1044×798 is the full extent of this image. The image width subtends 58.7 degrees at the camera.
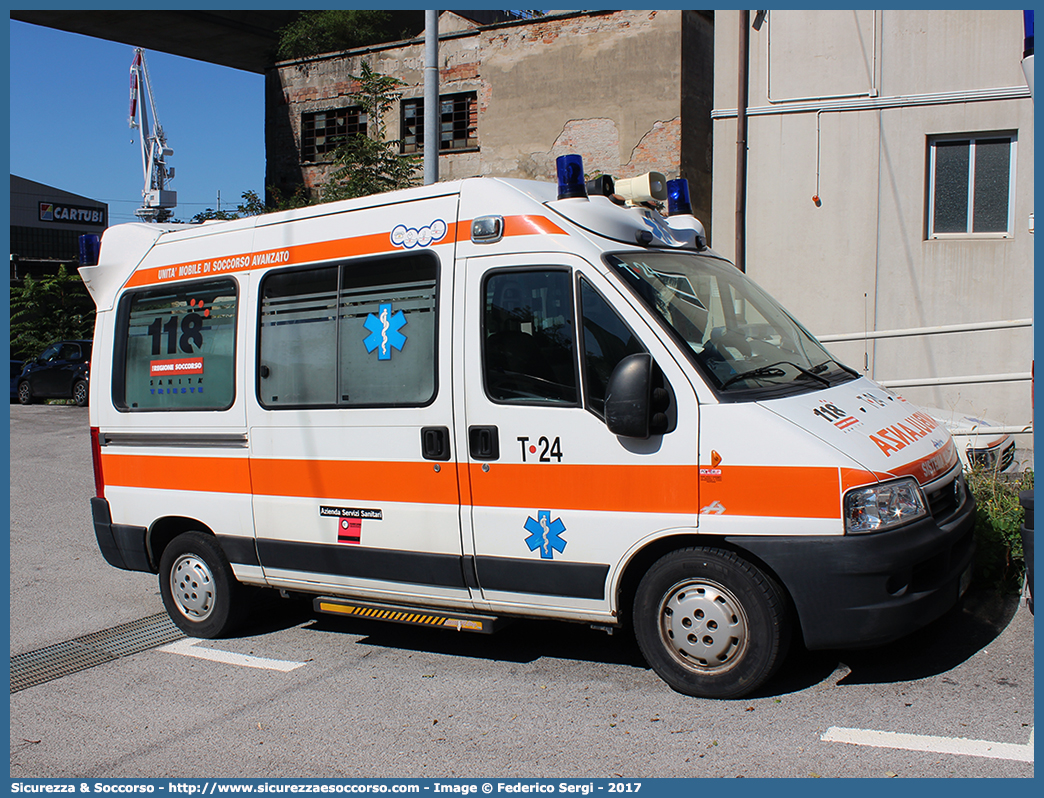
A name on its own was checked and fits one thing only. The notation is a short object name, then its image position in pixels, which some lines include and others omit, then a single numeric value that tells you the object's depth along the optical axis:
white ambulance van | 4.27
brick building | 18.38
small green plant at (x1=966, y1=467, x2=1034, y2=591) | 5.67
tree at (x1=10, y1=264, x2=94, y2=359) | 28.48
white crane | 39.91
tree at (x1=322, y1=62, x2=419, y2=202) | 15.65
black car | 22.16
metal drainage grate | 5.49
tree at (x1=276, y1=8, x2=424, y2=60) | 24.73
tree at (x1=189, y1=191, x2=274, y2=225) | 18.16
